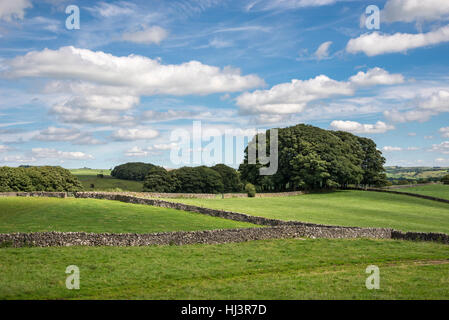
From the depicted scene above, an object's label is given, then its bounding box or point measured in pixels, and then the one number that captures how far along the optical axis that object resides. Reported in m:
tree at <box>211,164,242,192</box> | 107.12
